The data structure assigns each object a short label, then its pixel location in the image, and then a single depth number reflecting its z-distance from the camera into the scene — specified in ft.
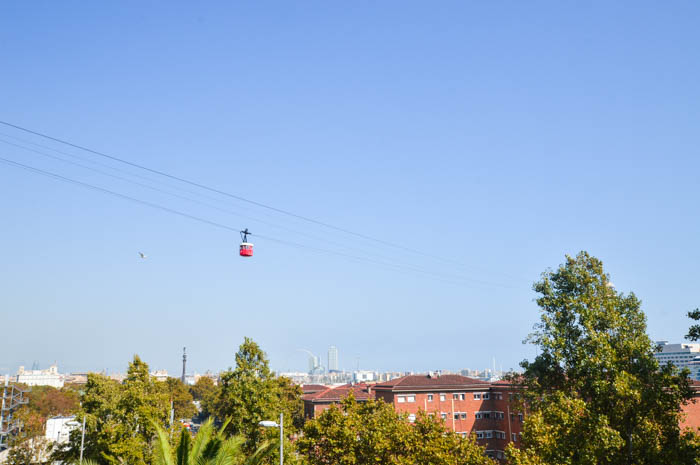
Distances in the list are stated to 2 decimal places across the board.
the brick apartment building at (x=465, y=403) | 216.33
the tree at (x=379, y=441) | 99.96
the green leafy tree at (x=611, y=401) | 75.82
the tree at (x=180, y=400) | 357.61
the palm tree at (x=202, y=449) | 65.87
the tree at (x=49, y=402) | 340.18
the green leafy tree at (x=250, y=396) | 123.95
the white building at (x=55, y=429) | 273.54
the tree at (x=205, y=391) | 391.04
